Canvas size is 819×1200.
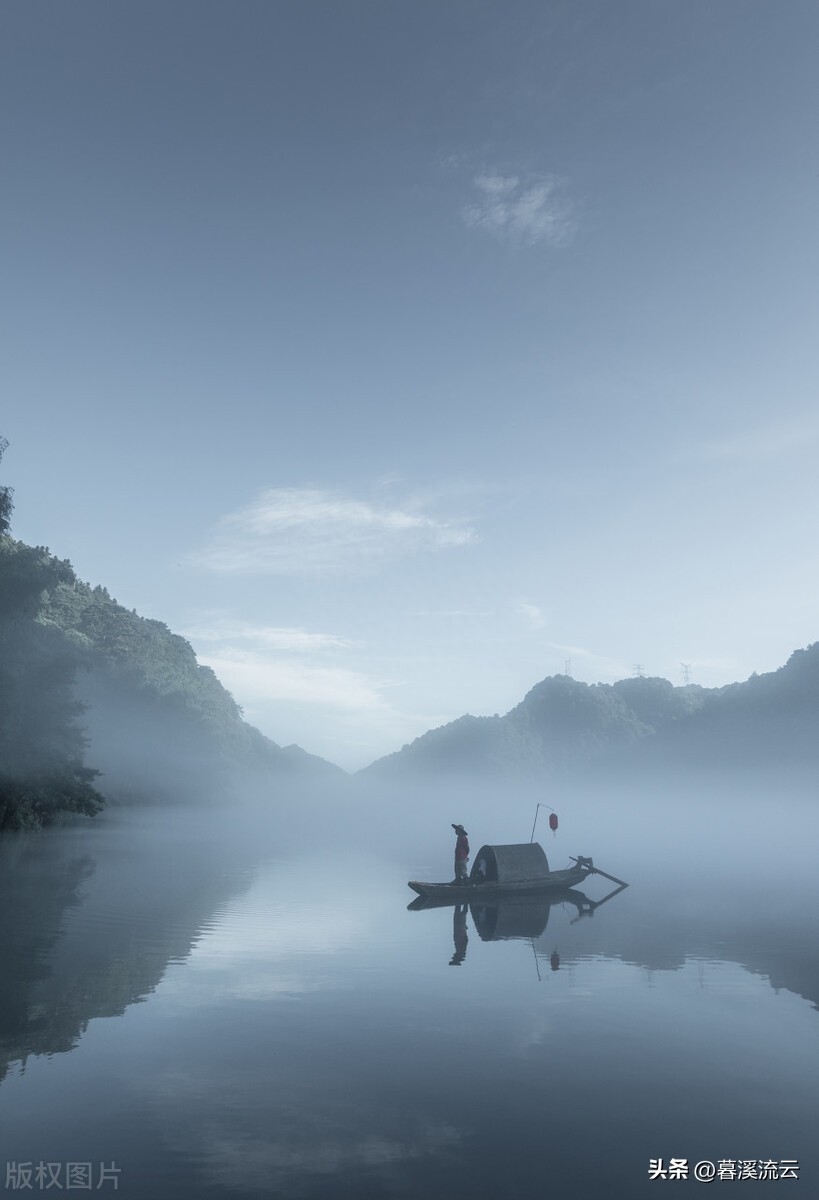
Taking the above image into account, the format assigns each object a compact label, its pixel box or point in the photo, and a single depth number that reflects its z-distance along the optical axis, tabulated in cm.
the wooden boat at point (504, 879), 3225
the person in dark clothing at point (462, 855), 3341
